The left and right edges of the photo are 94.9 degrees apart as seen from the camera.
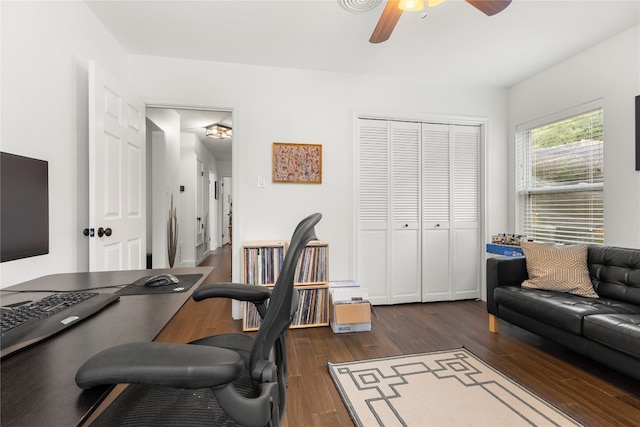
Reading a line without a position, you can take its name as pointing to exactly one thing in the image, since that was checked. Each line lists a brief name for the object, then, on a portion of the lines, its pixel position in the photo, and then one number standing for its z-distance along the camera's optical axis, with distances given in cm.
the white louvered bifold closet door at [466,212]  350
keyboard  72
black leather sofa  169
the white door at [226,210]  954
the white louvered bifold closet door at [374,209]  325
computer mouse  129
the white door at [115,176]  194
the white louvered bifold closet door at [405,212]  334
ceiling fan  160
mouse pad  121
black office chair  53
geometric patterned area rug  151
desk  49
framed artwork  301
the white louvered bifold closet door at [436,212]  341
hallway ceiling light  505
